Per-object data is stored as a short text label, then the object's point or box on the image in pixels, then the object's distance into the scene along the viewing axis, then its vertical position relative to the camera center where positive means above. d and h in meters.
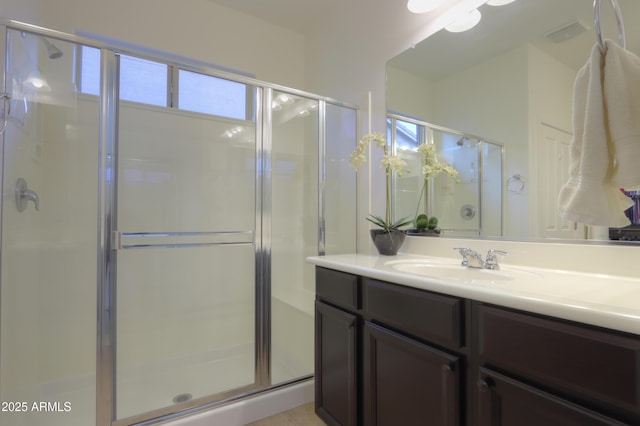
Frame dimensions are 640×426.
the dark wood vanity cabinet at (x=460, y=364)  0.59 -0.39
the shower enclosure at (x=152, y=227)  1.43 -0.06
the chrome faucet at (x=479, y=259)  1.20 -0.17
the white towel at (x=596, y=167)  0.74 +0.13
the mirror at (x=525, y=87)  1.08 +0.56
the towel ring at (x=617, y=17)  0.91 +0.63
